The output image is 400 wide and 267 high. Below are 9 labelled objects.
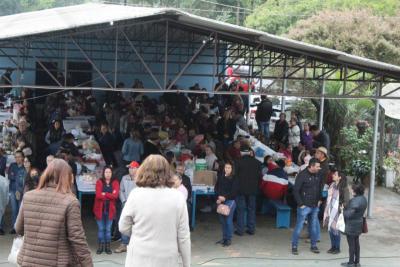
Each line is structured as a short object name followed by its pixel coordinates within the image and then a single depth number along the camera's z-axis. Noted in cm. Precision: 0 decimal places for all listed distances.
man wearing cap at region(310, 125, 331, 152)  1489
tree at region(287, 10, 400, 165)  2709
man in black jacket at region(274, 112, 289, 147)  1673
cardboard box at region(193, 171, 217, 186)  1109
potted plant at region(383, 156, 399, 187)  1617
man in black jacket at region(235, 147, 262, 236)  1052
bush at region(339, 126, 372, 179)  1624
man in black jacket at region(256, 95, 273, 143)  1867
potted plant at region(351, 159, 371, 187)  1547
